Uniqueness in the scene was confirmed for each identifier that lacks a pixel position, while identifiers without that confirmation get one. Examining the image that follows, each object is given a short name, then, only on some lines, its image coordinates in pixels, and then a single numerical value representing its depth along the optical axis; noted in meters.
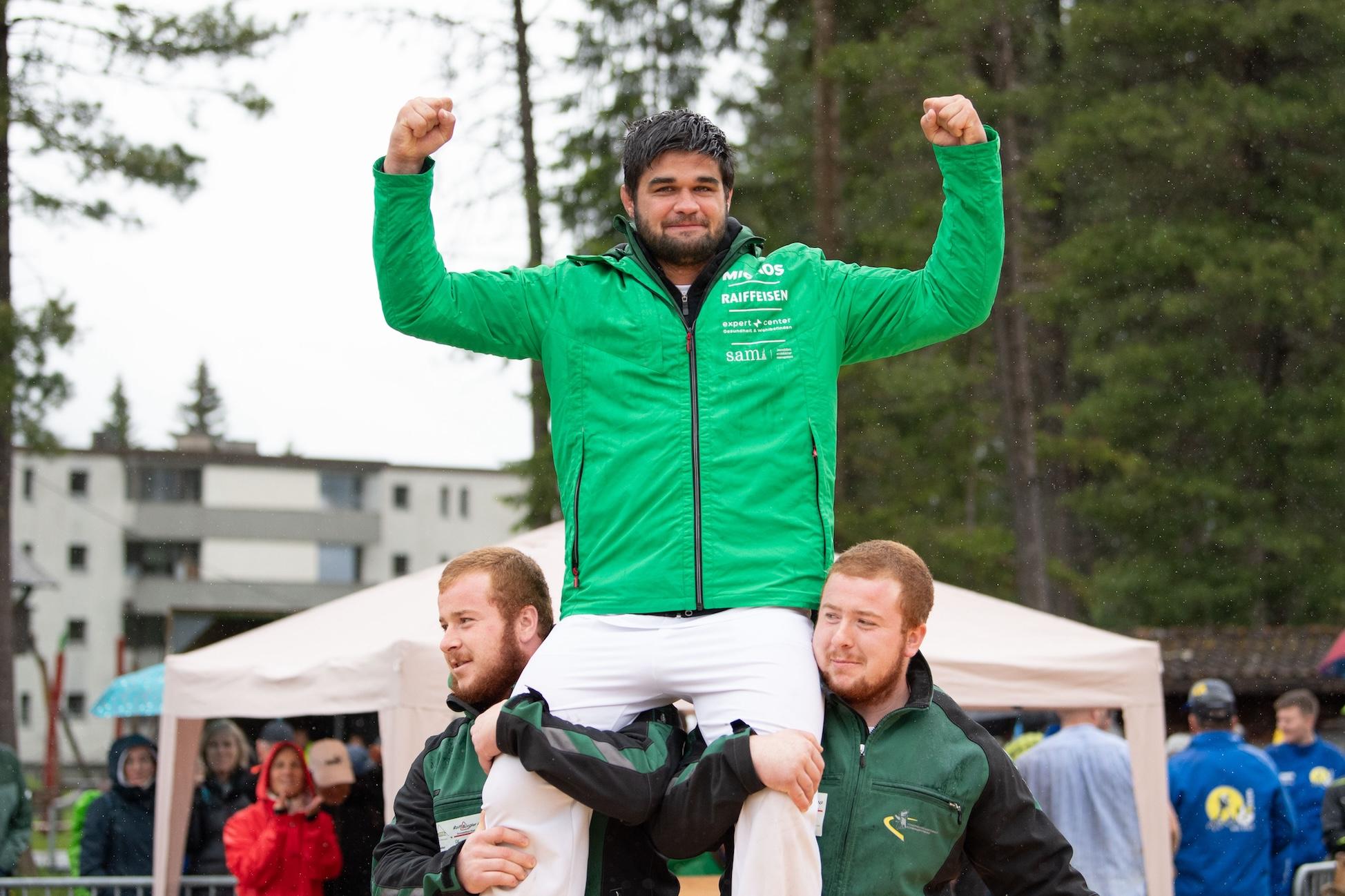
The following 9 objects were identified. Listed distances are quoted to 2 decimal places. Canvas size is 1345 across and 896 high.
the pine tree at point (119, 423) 64.91
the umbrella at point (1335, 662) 11.07
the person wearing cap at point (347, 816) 7.73
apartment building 59.66
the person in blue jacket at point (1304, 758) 9.07
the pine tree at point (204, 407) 92.44
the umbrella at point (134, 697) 13.80
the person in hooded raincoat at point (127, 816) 9.28
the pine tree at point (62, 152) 15.40
